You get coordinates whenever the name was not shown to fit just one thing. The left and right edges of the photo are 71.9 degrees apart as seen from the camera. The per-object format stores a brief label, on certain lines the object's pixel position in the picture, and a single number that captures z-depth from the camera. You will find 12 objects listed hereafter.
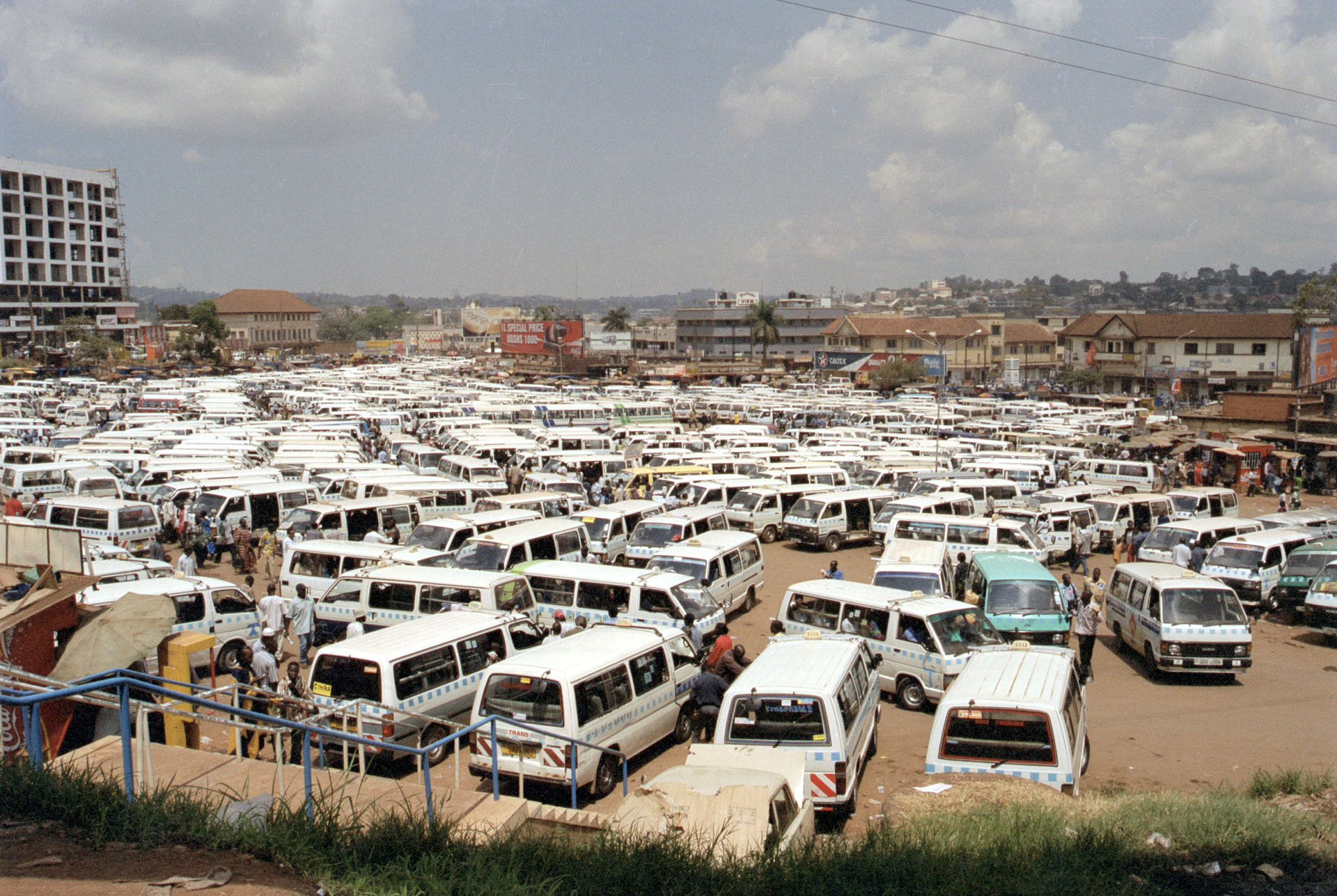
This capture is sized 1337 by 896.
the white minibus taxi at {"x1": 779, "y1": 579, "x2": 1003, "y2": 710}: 11.50
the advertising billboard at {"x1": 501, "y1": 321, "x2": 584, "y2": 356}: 95.00
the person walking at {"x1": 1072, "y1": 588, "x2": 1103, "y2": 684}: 13.20
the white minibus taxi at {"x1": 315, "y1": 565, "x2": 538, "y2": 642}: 12.99
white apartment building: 90.69
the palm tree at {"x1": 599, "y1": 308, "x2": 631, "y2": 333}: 133.62
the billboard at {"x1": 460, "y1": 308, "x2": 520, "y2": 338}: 188.04
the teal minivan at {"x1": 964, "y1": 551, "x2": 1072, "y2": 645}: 13.65
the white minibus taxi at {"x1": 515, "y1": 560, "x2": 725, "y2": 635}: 13.11
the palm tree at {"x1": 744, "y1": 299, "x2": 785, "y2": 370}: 98.44
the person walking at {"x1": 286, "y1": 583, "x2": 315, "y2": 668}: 13.02
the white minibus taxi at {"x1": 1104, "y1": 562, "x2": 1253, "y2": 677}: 12.73
